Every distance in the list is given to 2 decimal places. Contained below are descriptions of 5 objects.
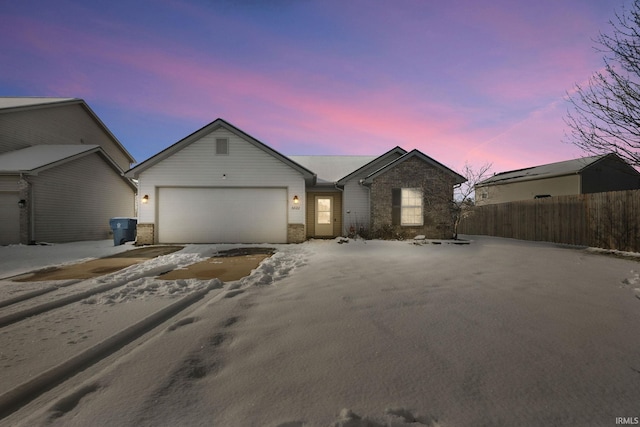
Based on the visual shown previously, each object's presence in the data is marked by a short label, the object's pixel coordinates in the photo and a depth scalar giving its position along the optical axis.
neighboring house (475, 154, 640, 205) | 17.16
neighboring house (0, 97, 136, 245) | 11.87
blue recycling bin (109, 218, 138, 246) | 11.95
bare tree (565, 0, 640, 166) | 6.67
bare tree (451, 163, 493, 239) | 12.65
